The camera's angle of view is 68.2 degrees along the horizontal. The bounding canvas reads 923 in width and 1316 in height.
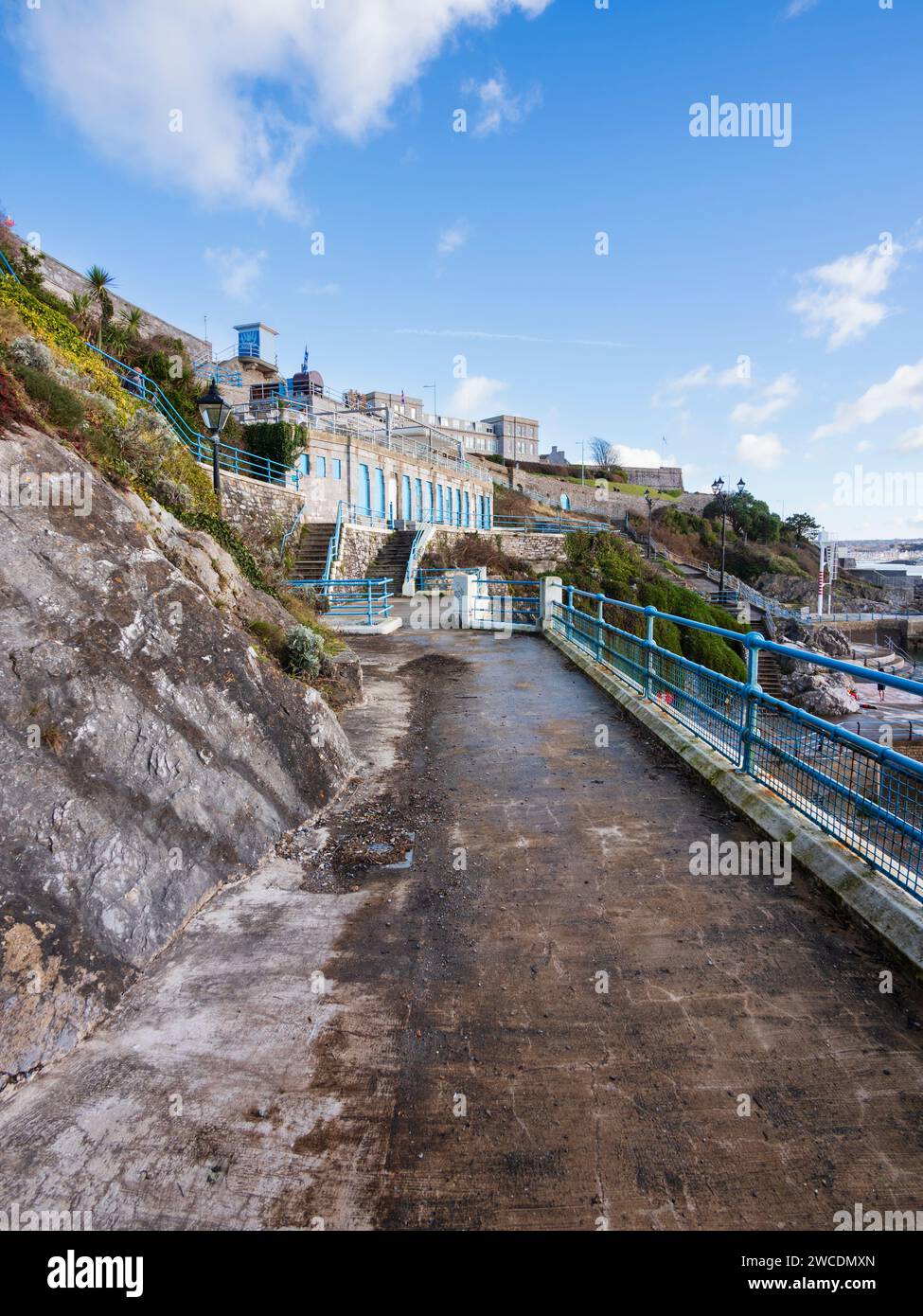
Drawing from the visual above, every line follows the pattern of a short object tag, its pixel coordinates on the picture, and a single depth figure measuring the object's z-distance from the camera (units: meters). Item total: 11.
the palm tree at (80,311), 25.87
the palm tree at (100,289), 29.19
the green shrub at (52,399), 6.33
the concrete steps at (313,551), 23.88
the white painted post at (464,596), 19.17
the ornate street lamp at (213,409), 12.88
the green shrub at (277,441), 26.36
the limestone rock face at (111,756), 3.37
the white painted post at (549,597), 16.87
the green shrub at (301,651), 7.51
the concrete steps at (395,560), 27.48
